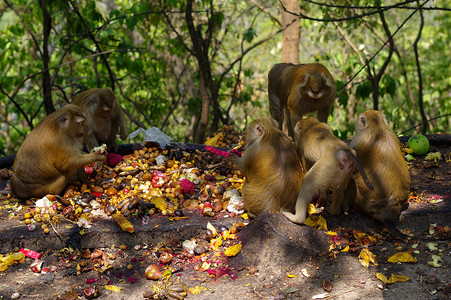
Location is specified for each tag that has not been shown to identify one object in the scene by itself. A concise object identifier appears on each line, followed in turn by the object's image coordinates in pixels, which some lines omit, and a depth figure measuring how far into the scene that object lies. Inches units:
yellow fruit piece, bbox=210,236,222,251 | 181.2
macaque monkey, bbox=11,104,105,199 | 207.9
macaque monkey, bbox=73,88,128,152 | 240.8
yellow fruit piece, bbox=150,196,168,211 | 203.9
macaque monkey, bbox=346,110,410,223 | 179.3
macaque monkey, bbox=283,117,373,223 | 168.4
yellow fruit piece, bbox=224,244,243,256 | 173.3
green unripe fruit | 249.0
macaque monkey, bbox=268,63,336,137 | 238.7
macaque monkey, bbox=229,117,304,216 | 181.6
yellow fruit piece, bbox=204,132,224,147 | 276.6
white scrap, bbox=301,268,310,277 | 161.3
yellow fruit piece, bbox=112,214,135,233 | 187.0
